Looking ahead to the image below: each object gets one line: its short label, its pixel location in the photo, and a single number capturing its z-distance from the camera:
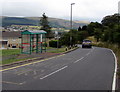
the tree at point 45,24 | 75.84
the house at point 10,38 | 73.66
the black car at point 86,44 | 43.27
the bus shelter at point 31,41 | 22.79
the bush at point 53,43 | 47.31
